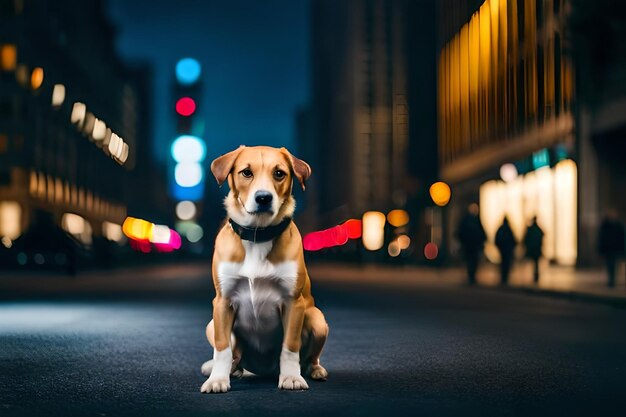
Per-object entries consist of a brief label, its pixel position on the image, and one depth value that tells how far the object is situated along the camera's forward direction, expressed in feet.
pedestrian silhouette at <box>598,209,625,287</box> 73.56
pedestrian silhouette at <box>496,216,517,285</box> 81.15
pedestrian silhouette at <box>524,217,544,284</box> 80.64
